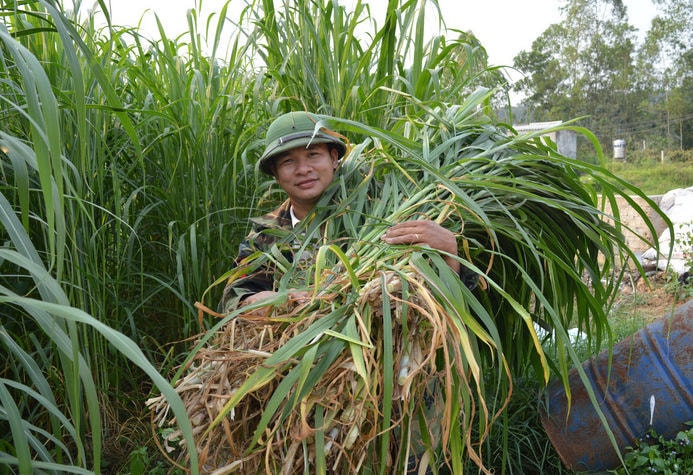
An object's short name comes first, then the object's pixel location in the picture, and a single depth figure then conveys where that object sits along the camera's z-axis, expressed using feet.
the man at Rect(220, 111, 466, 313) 5.71
